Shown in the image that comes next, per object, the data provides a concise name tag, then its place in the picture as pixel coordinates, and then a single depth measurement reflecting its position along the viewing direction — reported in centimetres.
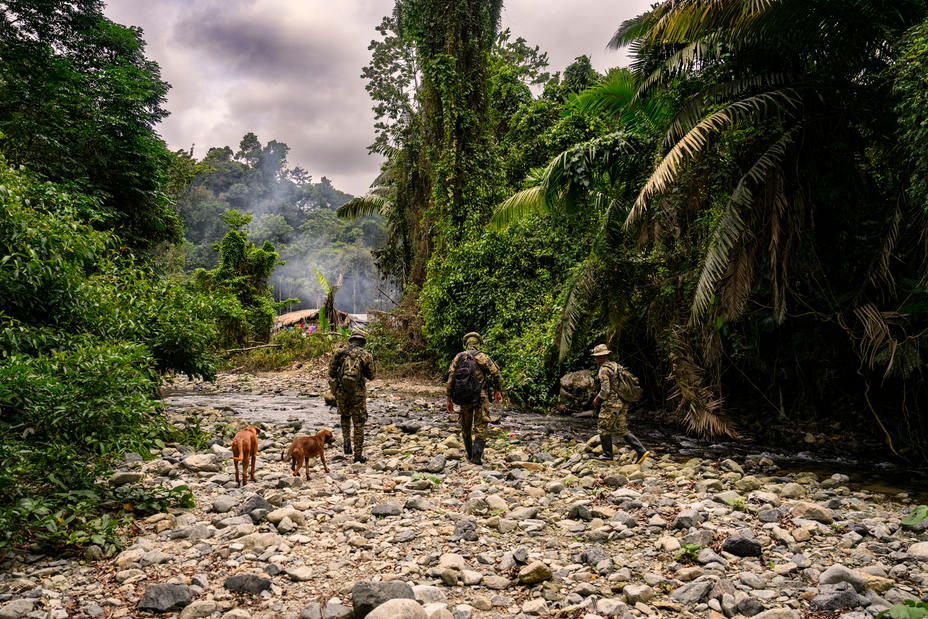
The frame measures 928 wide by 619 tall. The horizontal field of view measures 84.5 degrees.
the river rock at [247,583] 341
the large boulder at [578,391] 1164
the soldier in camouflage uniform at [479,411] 716
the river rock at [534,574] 364
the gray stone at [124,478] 508
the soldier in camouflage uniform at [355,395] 725
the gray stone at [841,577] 344
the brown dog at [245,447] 558
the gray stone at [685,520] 466
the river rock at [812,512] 479
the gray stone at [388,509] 506
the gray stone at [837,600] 323
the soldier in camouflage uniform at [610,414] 726
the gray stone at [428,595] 339
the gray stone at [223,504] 490
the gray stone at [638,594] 343
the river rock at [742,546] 406
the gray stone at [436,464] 677
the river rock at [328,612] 316
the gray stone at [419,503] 524
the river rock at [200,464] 621
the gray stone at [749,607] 323
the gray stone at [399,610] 301
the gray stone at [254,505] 484
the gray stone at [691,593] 340
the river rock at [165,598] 313
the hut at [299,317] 3455
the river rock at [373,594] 317
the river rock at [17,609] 293
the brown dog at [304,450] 605
